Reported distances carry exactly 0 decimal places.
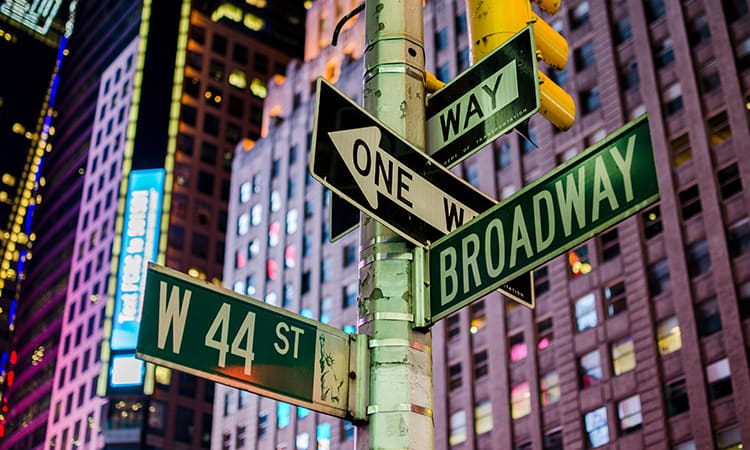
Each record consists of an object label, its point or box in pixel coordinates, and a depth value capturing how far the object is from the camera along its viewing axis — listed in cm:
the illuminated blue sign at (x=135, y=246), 7131
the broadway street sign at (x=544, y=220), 474
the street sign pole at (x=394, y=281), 514
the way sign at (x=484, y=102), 562
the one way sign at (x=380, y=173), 518
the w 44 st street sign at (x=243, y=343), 482
